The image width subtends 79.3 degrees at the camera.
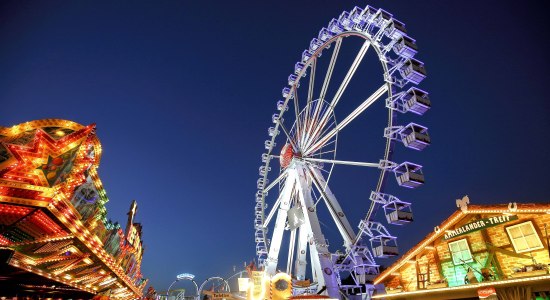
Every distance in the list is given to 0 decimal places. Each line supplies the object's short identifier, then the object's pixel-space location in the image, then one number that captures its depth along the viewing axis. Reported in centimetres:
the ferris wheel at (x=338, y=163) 1509
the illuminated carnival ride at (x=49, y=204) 669
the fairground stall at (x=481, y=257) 966
